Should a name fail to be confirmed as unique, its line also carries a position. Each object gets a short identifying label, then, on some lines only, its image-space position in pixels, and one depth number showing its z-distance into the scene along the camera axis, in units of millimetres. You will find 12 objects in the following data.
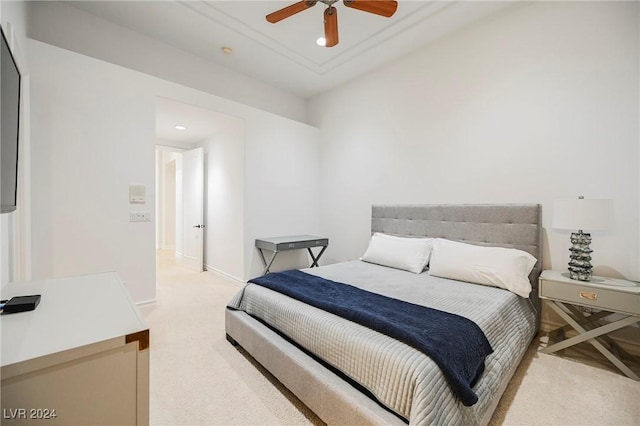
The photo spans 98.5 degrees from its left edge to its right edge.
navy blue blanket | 1238
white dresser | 728
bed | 1196
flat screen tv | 1066
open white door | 4785
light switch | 2875
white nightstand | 1854
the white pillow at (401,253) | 2814
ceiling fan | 2100
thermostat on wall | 2859
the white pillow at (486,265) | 2201
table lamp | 1984
